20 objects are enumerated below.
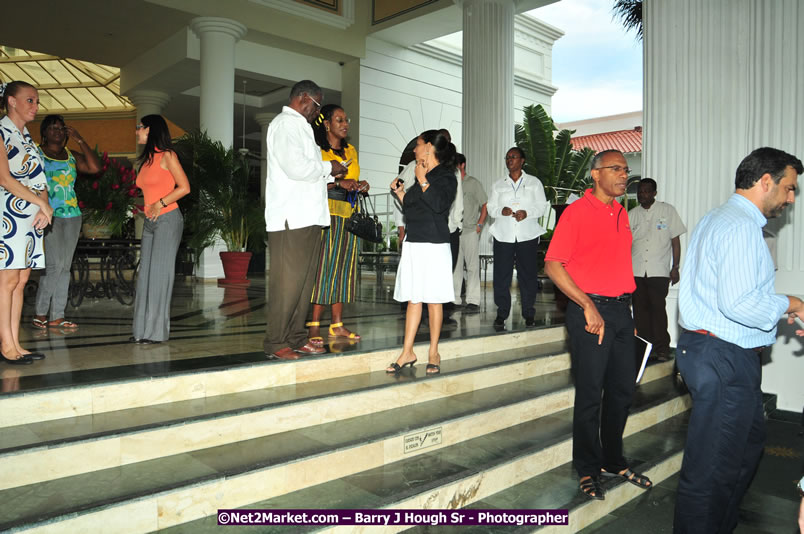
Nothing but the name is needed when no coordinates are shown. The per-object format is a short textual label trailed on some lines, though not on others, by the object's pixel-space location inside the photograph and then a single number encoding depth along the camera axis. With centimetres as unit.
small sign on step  312
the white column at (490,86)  993
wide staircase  229
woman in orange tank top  414
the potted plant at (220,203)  1019
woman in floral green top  458
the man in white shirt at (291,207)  358
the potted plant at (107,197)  585
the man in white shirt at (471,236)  634
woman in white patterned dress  332
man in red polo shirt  285
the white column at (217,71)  1095
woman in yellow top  411
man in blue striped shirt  216
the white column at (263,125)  1481
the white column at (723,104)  498
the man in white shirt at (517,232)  549
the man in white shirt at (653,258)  526
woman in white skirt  372
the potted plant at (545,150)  1409
